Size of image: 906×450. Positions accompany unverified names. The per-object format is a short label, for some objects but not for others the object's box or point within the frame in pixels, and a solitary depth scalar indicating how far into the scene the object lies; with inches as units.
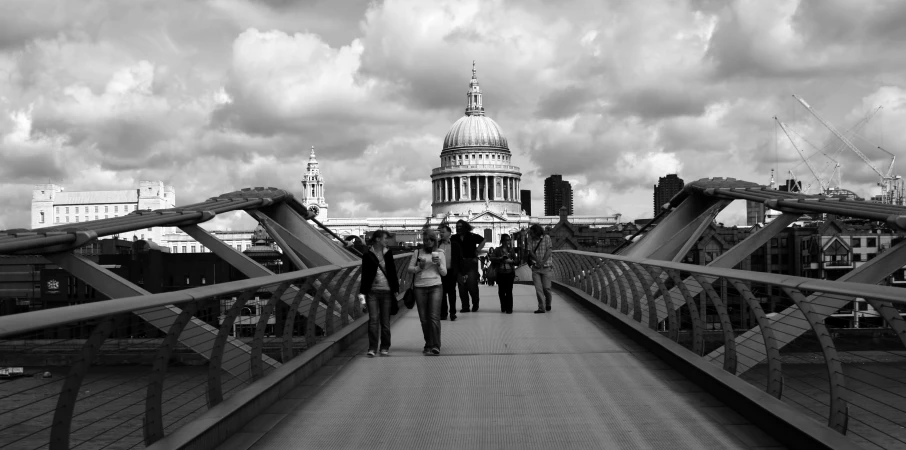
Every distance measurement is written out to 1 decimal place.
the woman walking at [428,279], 527.2
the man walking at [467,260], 742.5
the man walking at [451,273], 679.4
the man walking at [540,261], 787.7
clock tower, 7490.2
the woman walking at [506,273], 789.9
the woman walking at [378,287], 517.7
